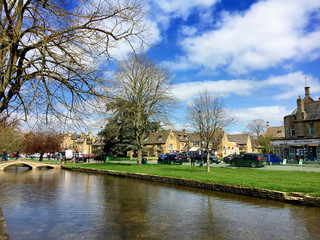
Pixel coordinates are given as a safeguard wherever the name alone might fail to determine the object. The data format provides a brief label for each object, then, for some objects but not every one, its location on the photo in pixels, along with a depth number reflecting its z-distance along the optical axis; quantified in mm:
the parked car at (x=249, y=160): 27531
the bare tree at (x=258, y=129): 81812
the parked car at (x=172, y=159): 34500
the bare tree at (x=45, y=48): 5520
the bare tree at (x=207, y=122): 21375
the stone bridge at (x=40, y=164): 37594
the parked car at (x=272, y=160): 33875
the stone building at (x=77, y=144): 98375
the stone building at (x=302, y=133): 36219
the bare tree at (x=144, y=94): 30016
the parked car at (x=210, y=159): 36000
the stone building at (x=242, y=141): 81112
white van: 56109
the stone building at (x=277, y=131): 81700
